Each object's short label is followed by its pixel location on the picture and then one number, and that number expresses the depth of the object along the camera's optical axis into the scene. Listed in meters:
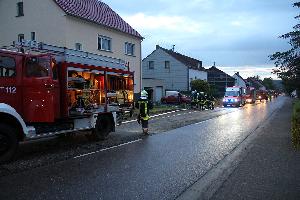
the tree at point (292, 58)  20.07
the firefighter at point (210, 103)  25.72
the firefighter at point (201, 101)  24.85
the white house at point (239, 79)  73.87
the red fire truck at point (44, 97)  6.80
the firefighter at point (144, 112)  10.61
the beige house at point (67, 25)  19.48
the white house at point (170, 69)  41.18
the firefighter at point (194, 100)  24.89
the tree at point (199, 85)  37.67
